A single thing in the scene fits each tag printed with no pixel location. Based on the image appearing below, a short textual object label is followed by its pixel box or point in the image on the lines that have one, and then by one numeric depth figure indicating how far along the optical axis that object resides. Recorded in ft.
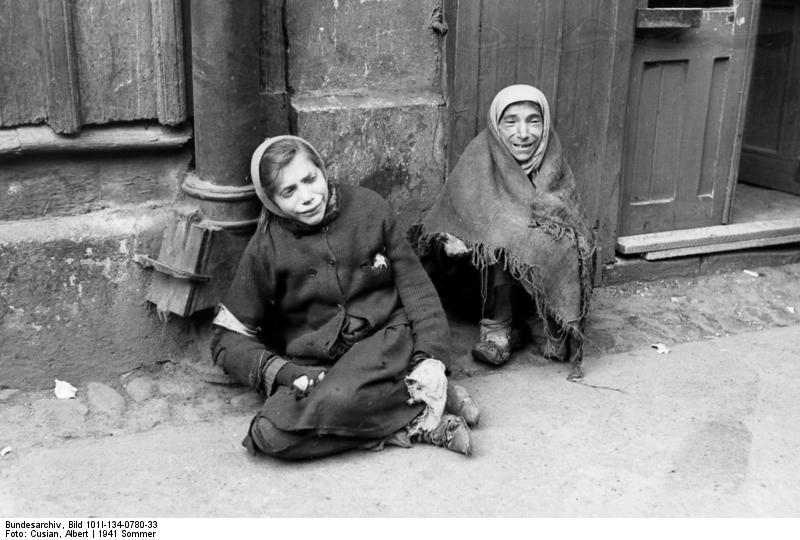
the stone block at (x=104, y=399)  12.28
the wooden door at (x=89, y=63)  11.71
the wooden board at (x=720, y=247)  16.65
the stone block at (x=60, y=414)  11.87
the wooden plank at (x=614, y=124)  15.06
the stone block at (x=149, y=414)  12.02
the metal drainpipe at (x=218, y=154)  12.10
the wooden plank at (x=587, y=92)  14.83
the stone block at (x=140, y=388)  12.62
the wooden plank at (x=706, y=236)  16.47
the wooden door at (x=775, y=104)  20.25
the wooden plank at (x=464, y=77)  14.08
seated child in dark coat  11.12
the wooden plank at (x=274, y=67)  12.95
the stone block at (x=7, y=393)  12.35
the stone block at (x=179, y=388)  12.73
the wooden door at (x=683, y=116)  16.01
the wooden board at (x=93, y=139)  11.91
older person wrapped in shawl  13.17
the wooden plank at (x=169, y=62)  12.21
